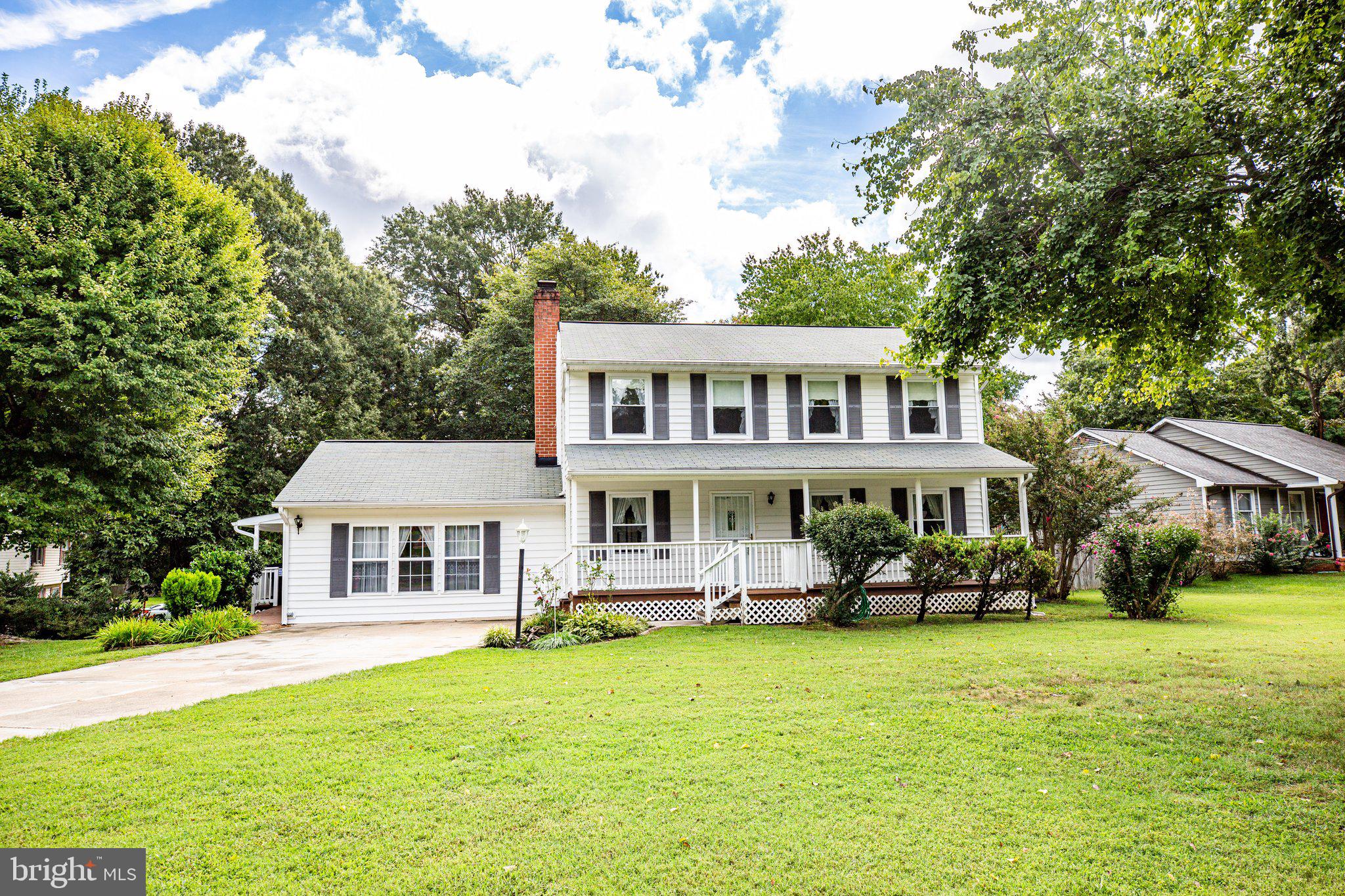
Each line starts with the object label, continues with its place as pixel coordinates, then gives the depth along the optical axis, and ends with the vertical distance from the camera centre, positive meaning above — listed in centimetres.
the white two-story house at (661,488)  1512 +97
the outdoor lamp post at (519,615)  1195 -133
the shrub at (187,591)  1504 -103
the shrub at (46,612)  1534 -146
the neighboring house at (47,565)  2384 -72
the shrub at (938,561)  1386 -73
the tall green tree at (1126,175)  721 +377
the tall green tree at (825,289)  3450 +1140
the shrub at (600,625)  1253 -164
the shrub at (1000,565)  1411 -84
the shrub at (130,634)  1297 -164
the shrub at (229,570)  1700 -73
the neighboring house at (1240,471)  2438 +152
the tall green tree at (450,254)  3897 +1485
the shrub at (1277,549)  2281 -105
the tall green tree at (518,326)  3041 +848
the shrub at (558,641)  1167 -175
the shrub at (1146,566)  1338 -90
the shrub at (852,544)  1317 -35
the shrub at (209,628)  1362 -163
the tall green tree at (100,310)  1348 +443
